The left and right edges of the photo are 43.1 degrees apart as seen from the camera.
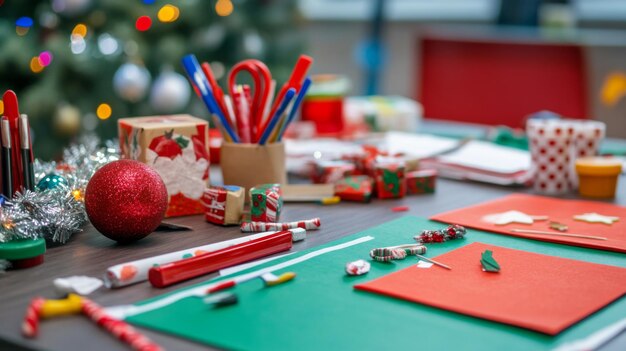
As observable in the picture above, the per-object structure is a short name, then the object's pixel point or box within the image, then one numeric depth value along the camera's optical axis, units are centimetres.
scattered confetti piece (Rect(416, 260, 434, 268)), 97
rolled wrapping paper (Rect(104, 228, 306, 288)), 88
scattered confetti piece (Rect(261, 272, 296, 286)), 89
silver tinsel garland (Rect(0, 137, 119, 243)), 97
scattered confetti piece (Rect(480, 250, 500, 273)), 95
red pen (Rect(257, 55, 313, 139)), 130
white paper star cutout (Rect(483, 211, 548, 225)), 120
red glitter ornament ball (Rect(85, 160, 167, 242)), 102
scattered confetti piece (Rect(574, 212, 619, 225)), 121
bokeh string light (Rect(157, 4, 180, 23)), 288
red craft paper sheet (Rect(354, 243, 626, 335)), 80
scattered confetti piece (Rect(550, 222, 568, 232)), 116
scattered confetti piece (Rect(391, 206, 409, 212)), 129
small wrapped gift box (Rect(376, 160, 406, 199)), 137
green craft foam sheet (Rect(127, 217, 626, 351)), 73
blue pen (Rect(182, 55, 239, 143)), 129
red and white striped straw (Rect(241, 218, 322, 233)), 112
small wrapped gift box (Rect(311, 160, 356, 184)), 143
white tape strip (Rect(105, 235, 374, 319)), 80
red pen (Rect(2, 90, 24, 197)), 106
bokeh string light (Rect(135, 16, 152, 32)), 284
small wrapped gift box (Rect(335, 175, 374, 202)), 134
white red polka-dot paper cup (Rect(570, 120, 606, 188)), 147
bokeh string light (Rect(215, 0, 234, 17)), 313
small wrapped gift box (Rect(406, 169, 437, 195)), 141
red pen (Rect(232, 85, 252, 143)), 133
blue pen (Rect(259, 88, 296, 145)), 128
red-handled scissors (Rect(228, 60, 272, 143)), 133
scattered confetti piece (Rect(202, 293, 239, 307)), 82
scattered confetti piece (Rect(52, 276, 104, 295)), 85
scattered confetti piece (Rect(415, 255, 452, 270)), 96
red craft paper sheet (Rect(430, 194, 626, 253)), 110
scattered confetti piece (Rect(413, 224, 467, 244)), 109
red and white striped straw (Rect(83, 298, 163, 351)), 71
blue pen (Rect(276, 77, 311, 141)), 130
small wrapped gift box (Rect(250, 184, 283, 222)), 115
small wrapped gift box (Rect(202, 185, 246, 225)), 116
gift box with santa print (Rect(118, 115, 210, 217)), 119
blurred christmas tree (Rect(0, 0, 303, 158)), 256
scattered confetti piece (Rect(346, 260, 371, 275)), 93
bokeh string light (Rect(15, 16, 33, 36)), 256
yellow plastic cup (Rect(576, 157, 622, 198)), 140
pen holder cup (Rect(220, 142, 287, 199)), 131
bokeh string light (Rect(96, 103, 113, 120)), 282
